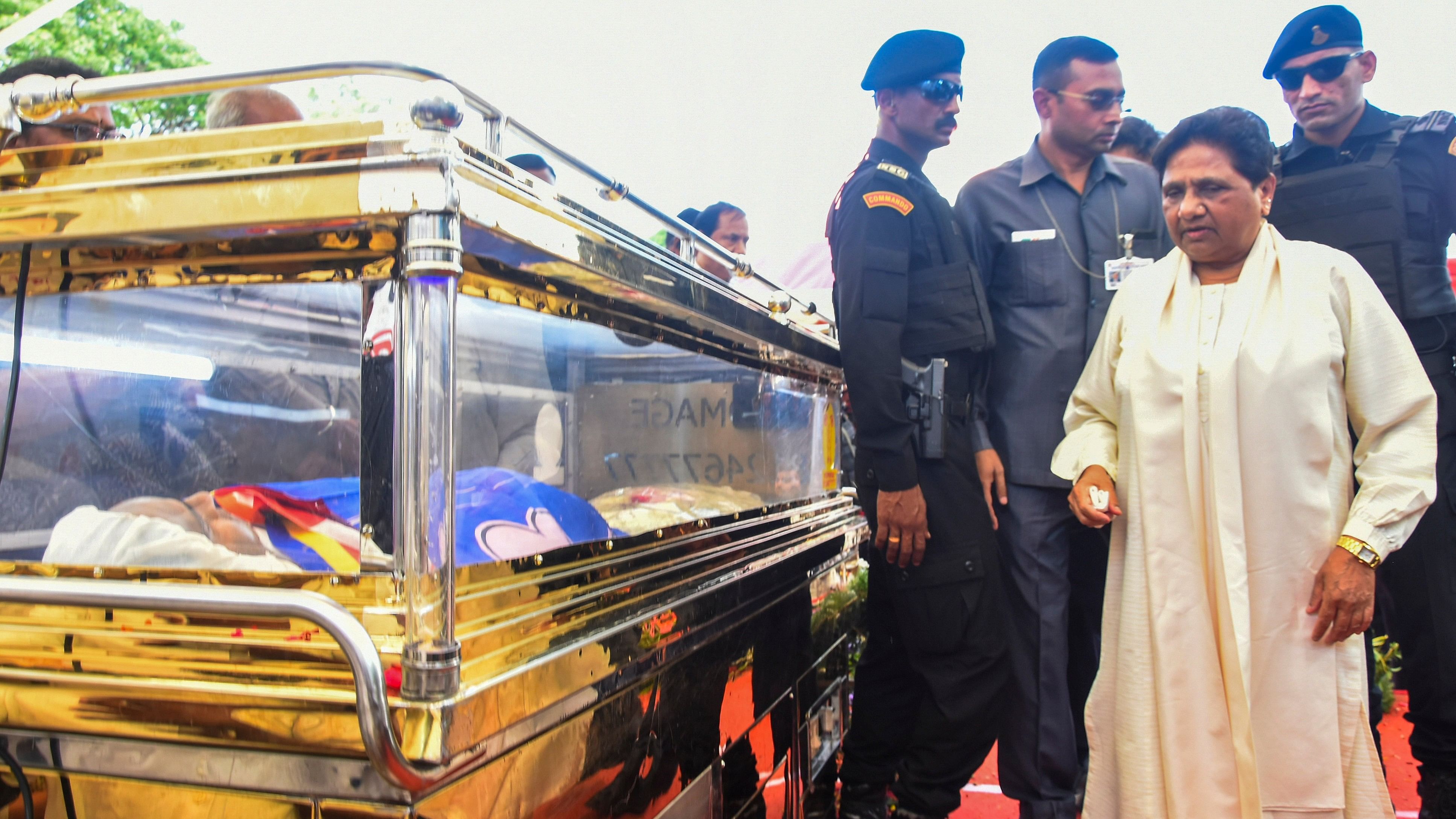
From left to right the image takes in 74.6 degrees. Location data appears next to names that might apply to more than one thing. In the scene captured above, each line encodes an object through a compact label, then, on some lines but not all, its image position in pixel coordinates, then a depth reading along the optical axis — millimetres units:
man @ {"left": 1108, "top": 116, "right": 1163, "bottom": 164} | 3734
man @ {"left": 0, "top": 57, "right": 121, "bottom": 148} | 1825
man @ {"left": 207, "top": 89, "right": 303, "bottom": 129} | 2158
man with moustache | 2557
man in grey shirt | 2648
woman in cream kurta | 2096
